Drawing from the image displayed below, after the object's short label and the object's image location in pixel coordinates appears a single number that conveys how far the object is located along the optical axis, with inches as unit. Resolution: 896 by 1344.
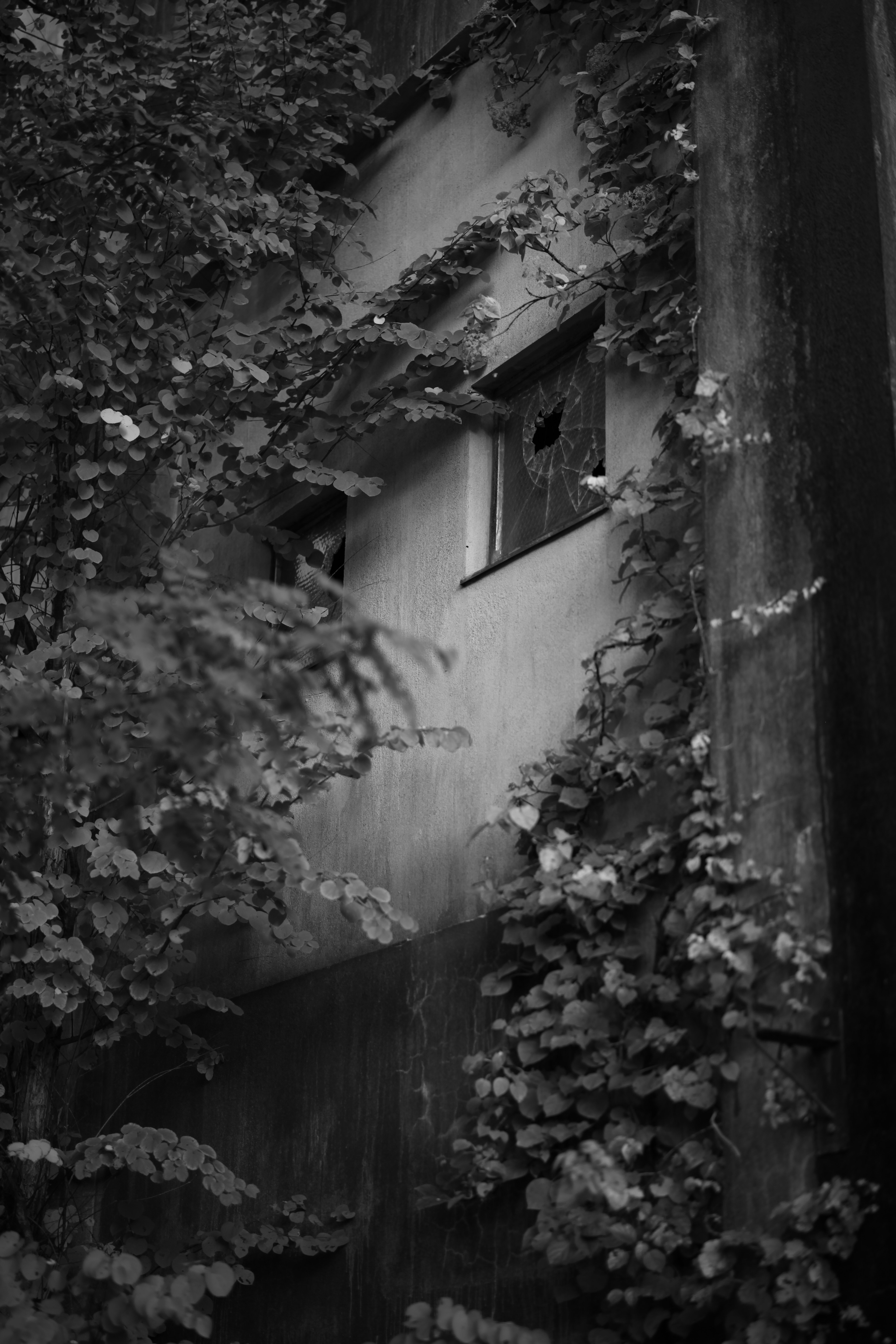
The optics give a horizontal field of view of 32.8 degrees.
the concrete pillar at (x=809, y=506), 172.1
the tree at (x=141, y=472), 215.5
